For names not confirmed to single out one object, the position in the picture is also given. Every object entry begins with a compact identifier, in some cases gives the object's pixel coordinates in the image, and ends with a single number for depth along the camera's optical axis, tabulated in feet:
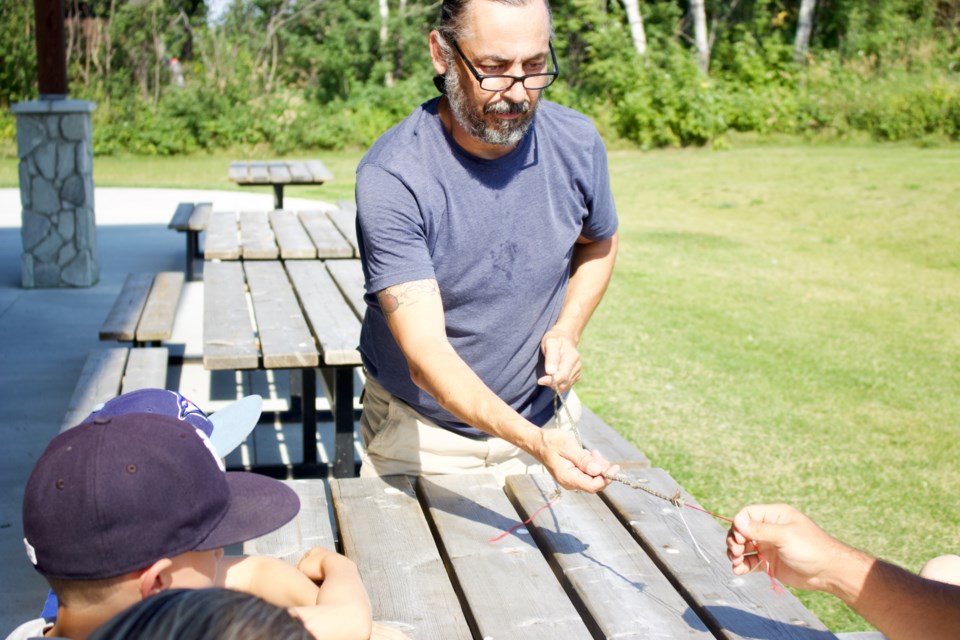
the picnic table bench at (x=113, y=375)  13.05
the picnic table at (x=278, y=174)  29.45
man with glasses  8.07
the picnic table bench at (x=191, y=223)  26.73
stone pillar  26.27
